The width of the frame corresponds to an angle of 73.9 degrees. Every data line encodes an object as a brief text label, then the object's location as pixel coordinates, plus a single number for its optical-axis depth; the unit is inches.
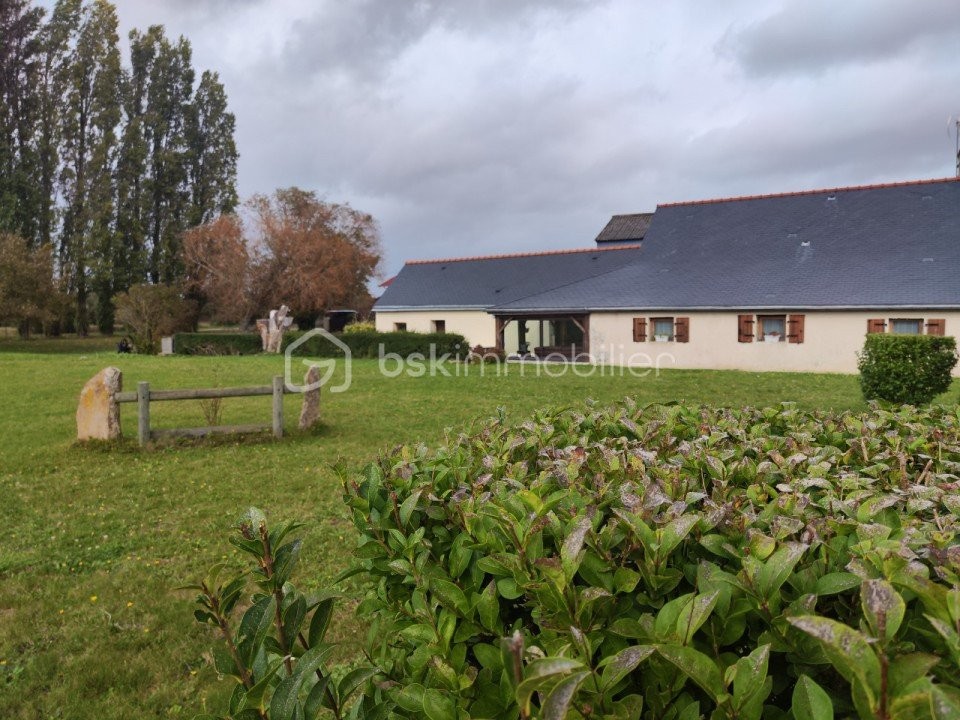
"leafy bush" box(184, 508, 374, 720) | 45.8
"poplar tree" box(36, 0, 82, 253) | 1704.0
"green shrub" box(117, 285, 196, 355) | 1375.5
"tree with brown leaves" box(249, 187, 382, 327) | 1667.1
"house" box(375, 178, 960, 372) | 951.0
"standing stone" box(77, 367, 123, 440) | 415.2
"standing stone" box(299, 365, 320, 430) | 466.6
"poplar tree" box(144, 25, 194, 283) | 1827.0
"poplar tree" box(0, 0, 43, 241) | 1643.7
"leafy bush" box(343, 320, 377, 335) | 1454.2
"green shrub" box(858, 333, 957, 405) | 616.1
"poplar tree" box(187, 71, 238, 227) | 1945.1
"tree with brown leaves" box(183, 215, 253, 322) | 1652.3
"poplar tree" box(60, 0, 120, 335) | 1700.3
